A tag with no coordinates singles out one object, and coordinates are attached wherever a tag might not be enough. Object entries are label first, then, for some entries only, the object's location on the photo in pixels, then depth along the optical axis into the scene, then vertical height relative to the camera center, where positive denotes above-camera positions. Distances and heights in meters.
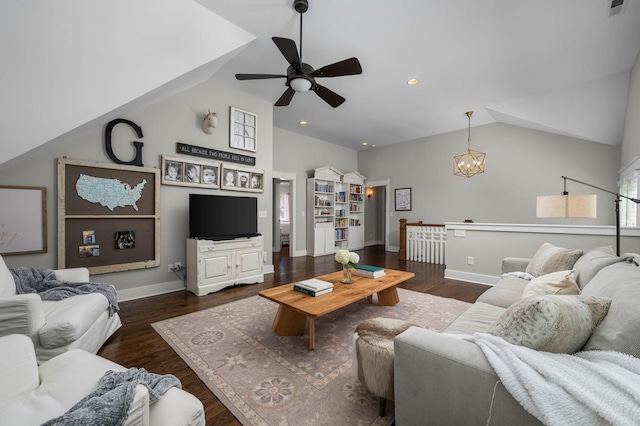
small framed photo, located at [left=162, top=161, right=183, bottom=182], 3.48 +0.58
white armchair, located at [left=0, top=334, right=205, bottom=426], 0.80 -0.66
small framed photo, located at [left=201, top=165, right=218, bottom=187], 3.86 +0.58
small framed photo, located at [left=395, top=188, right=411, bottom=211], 7.08 +0.40
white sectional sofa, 0.83 -0.58
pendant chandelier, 5.36 +1.09
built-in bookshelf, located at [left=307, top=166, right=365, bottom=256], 6.57 +0.06
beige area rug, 1.42 -1.10
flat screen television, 3.51 -0.06
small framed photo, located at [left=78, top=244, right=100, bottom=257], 2.91 -0.44
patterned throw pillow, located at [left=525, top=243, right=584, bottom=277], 2.10 -0.42
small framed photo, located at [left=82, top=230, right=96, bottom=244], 2.93 -0.29
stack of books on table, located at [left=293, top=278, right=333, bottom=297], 2.23 -0.67
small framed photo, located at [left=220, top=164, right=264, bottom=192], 4.06 +0.57
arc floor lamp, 2.30 +0.07
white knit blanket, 0.68 -0.50
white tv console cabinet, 3.40 -0.73
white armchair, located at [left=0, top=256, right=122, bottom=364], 1.45 -0.68
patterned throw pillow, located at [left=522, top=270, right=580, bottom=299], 1.53 -0.46
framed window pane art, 4.09 +1.39
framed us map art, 2.83 -0.03
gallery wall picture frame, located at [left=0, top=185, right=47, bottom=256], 2.50 -0.08
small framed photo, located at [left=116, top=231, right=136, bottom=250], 3.15 -0.34
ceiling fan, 2.30 +1.43
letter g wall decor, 3.05 +0.86
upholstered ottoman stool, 1.28 -0.75
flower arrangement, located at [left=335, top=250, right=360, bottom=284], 2.55 -0.48
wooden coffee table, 1.97 -0.73
